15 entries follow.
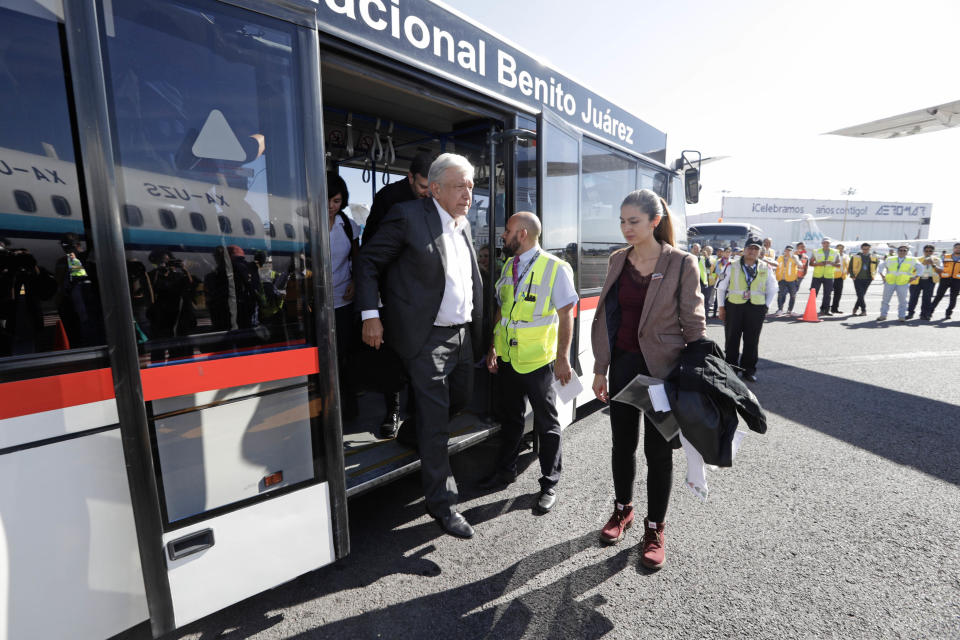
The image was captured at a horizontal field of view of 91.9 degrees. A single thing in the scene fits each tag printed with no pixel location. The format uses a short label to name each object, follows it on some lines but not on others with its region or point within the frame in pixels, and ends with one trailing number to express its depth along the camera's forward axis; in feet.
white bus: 4.49
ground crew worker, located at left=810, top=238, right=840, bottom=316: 38.75
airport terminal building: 175.11
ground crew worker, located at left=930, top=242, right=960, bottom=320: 36.83
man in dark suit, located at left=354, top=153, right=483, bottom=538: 7.73
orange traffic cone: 35.55
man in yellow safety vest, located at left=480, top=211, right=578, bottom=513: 9.08
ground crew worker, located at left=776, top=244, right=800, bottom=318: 39.52
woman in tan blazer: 7.23
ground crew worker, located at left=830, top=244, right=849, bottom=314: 38.55
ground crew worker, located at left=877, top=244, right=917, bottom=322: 34.66
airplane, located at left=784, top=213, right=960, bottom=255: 116.37
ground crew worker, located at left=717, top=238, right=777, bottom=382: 18.42
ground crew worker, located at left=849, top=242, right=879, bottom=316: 38.14
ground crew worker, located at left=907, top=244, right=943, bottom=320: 35.60
